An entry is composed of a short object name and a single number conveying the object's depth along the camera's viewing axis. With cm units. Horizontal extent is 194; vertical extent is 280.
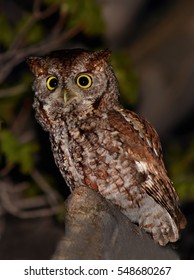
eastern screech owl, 770
